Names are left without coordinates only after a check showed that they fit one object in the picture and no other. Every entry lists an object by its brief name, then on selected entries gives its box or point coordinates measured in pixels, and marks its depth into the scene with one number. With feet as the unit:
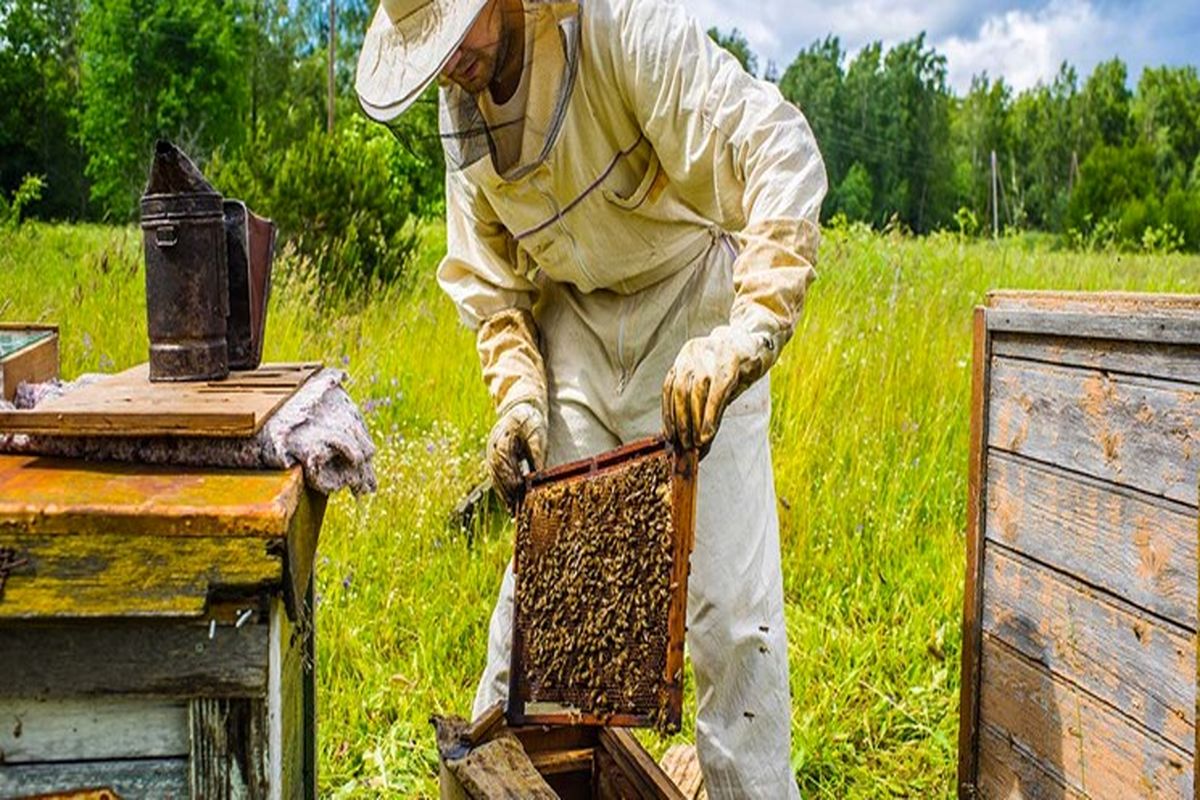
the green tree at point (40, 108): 98.22
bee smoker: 5.82
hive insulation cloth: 4.79
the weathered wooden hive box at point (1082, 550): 5.81
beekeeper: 5.95
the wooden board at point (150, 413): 4.56
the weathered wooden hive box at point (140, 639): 3.92
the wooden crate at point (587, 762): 6.05
